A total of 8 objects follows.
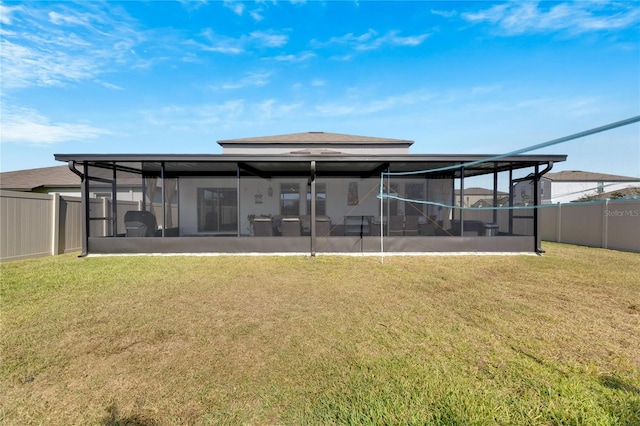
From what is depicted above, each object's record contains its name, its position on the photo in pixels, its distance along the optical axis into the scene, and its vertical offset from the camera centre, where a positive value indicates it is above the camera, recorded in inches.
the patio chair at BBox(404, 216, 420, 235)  414.9 -17.2
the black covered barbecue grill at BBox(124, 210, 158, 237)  359.6 -16.5
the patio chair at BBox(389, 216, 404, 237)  398.9 -18.2
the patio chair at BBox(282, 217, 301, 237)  364.5 -19.5
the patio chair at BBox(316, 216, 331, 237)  353.4 -17.6
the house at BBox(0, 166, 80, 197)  657.0 +66.8
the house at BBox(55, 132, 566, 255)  331.9 +18.1
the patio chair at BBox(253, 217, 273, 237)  374.9 -20.3
